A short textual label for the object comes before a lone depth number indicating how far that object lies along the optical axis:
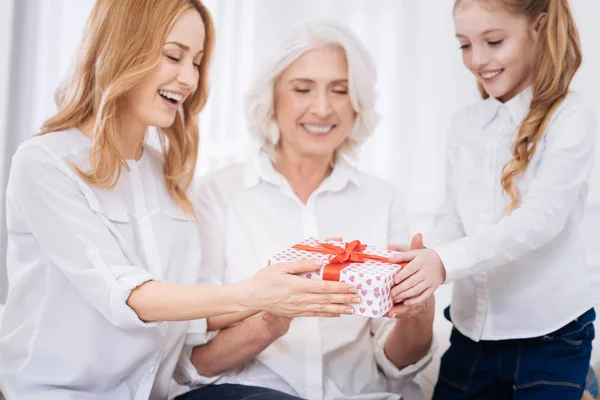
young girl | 1.72
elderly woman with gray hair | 1.82
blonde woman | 1.48
